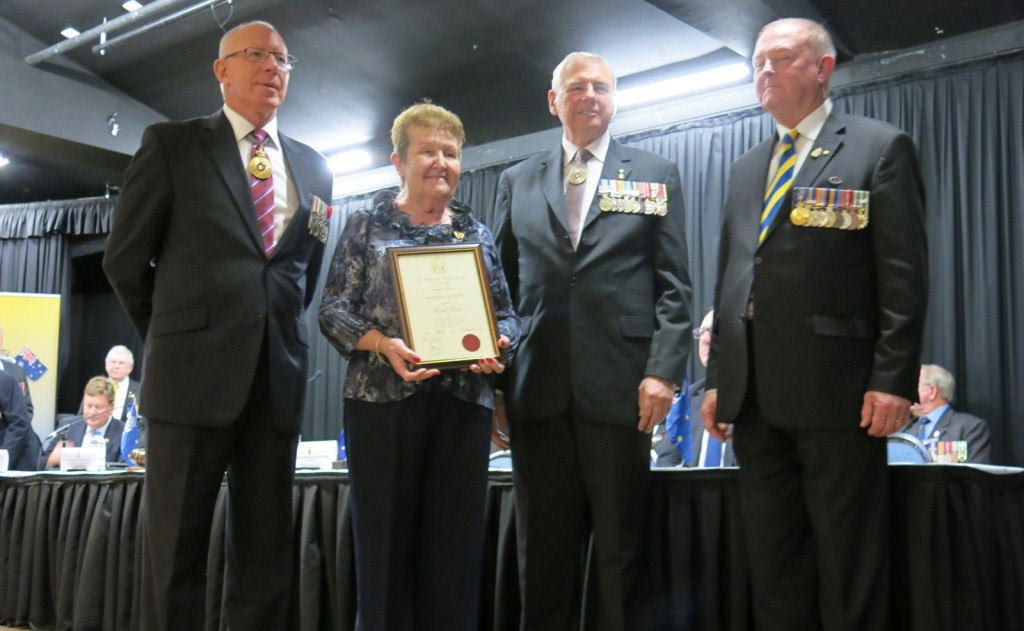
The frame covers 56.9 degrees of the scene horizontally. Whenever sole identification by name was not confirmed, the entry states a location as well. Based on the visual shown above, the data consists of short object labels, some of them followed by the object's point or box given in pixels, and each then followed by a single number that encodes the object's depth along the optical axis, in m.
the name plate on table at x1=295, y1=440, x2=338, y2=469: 4.07
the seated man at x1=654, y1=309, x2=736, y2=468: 4.07
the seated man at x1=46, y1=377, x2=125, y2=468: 5.93
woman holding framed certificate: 2.12
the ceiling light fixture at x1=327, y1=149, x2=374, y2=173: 8.45
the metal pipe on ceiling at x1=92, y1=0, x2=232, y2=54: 6.07
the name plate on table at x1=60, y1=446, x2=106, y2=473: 4.27
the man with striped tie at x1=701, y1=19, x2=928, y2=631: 1.91
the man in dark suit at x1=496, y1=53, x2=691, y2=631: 2.18
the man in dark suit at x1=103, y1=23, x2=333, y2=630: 2.06
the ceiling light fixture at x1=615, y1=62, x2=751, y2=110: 6.38
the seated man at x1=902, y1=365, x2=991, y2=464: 4.93
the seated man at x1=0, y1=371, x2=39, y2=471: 5.70
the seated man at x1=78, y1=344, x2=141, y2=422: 6.90
